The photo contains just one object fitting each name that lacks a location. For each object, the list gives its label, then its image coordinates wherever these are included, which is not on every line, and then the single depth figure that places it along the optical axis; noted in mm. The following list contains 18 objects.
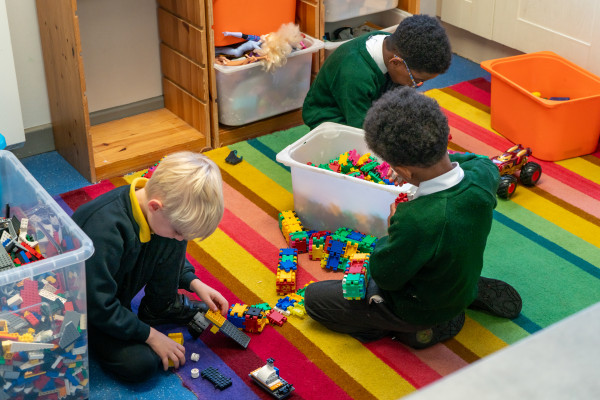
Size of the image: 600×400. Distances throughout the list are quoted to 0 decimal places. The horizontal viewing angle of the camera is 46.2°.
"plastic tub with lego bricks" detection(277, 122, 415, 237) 2021
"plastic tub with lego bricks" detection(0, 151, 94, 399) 1364
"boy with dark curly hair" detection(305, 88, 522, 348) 1467
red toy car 2348
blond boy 1434
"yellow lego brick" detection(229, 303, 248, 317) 1809
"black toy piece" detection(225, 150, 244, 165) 2553
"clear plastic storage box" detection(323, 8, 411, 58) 2969
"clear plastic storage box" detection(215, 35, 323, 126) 2557
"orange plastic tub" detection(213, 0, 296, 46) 2510
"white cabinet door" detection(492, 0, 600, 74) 2711
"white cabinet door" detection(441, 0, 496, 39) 3133
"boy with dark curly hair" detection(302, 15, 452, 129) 2049
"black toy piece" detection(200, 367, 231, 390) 1652
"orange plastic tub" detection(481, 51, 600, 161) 2494
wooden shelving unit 2287
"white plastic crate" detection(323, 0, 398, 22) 2762
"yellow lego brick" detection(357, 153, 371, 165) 2189
